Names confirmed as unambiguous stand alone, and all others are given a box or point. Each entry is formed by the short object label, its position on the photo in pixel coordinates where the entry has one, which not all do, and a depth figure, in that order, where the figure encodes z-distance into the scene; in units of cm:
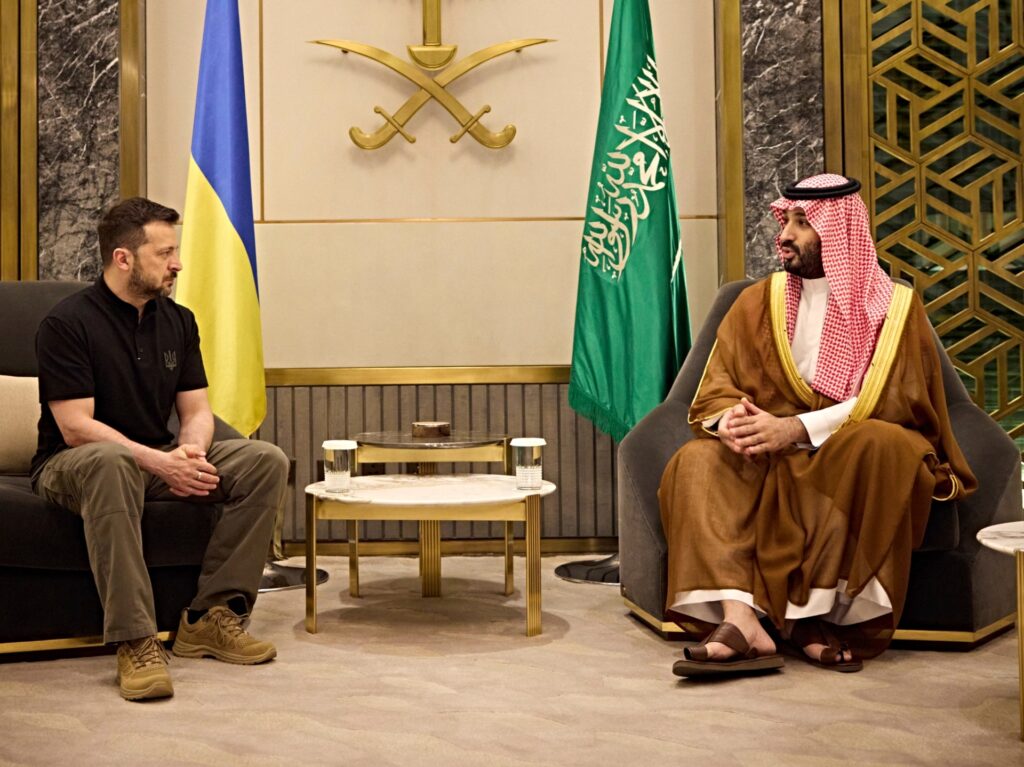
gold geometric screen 438
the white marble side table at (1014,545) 214
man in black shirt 266
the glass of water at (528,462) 315
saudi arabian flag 396
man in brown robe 272
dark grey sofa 275
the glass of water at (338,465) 324
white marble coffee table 294
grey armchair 283
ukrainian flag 395
